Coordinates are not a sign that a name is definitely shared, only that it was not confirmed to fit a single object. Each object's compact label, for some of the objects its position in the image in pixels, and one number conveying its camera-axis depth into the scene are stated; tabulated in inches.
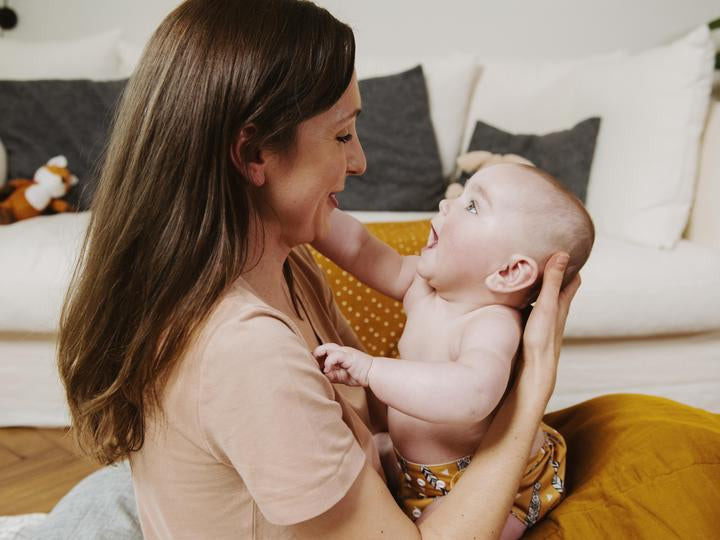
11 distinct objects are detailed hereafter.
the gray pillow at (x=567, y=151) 85.9
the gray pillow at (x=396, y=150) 94.7
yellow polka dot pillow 64.6
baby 32.9
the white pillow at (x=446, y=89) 102.0
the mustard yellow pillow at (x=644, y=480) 30.6
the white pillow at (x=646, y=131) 80.0
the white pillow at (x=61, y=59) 100.7
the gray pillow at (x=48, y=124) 93.7
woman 23.7
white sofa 70.9
